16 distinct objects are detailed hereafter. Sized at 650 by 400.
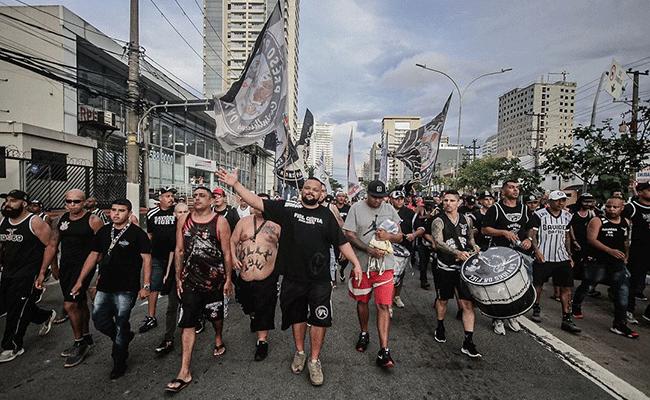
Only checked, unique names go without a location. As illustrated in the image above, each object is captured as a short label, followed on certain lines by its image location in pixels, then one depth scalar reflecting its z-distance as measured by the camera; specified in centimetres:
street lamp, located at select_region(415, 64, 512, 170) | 1833
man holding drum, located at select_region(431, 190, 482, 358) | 391
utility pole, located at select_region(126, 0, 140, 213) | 841
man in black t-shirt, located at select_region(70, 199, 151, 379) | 321
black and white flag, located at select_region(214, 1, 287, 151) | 561
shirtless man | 356
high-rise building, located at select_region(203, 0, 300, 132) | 8056
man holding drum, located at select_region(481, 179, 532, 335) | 470
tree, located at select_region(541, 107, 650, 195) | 838
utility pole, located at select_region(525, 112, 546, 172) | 3306
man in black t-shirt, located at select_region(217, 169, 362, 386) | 319
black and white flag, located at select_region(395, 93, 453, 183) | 1355
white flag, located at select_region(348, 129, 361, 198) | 1636
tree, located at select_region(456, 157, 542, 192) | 3728
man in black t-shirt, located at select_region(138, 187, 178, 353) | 436
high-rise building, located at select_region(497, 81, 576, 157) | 11112
